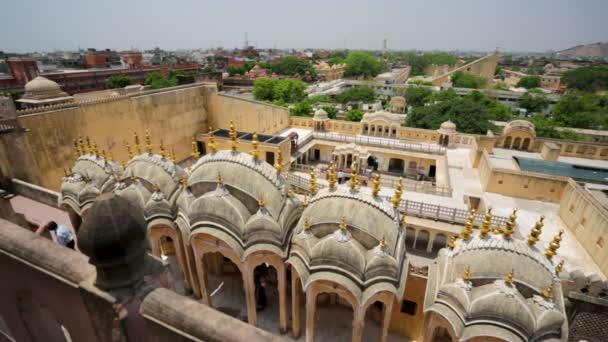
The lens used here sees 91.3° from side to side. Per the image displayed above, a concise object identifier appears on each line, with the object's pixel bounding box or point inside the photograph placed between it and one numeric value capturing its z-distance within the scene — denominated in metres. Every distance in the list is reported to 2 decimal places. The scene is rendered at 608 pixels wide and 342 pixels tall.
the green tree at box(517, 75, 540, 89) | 87.25
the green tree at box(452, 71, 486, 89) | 75.75
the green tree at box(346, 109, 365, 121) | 43.09
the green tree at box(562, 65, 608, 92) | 74.25
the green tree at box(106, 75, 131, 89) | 62.16
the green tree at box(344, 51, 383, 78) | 103.62
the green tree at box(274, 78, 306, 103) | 53.72
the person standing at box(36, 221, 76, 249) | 11.02
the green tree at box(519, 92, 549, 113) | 59.56
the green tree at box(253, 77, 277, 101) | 52.69
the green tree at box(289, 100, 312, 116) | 43.07
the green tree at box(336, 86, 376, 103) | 60.00
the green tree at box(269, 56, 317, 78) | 92.62
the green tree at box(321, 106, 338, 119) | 44.25
